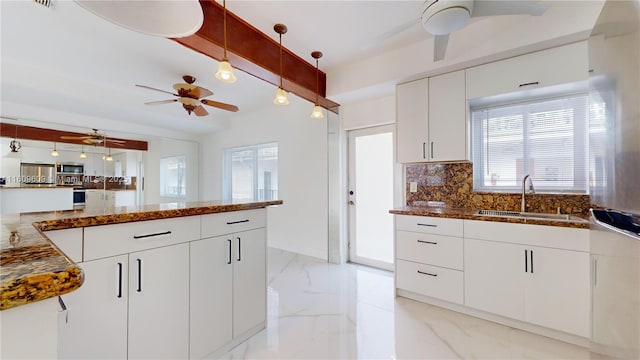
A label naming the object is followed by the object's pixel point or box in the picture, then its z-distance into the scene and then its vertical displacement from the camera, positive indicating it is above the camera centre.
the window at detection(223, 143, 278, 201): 4.88 +0.21
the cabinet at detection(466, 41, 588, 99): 2.08 +0.97
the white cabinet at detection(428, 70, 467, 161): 2.55 +0.66
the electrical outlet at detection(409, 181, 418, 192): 3.17 -0.05
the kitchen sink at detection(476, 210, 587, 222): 2.16 -0.30
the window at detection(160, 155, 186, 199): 6.32 +0.14
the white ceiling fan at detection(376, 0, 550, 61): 1.51 +1.05
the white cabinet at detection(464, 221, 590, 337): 1.86 -0.72
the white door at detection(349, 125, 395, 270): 3.54 -0.19
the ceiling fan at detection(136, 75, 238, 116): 3.06 +1.07
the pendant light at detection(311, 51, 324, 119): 2.63 +1.23
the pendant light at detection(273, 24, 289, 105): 2.26 +0.79
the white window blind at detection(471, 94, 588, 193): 2.32 +0.37
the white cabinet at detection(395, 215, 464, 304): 2.32 -0.71
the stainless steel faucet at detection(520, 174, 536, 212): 2.42 -0.08
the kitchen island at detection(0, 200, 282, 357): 0.47 -0.19
